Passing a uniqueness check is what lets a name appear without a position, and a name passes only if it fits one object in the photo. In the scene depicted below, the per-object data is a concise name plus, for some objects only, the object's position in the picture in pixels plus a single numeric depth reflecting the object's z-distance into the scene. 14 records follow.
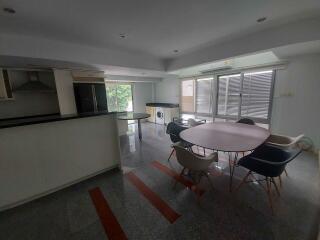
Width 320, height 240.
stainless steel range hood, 3.03
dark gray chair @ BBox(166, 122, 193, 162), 2.78
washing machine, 6.50
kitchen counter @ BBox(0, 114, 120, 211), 1.79
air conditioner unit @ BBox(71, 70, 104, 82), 3.51
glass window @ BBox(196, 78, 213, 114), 5.15
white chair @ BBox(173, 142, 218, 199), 1.79
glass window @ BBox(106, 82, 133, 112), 6.38
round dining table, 1.82
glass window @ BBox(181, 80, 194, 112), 5.78
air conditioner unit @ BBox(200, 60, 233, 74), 4.12
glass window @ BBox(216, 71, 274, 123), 3.76
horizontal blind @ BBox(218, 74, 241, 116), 4.33
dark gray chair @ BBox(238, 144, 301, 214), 1.61
